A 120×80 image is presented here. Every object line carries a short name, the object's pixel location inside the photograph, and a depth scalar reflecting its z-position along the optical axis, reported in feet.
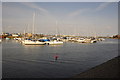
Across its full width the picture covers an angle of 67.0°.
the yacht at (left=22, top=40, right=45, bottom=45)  96.90
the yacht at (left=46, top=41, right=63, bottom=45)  107.00
